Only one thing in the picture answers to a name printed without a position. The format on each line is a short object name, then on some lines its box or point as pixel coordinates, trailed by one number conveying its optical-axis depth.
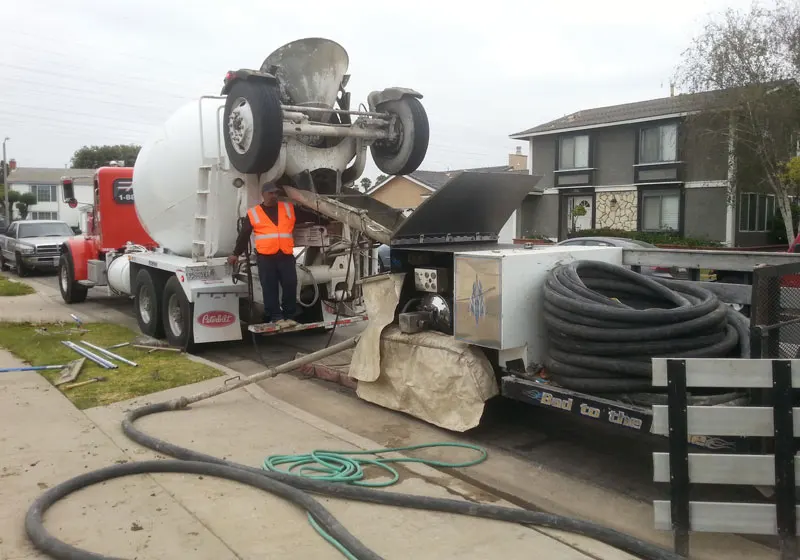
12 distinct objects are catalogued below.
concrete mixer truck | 7.53
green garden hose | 4.60
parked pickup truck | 20.52
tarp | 5.32
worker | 7.55
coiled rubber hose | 4.29
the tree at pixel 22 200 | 58.25
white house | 69.12
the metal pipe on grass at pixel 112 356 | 8.13
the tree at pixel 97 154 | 77.55
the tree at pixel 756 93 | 22.12
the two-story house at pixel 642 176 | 25.69
